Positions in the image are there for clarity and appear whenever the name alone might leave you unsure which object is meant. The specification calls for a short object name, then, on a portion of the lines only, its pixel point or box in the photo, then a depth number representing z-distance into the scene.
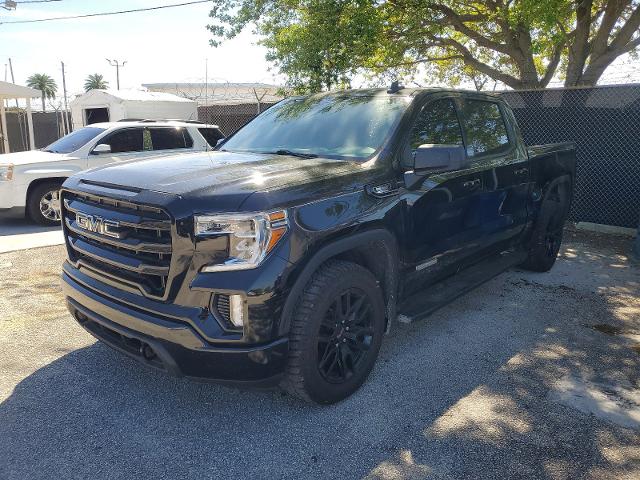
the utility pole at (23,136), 23.02
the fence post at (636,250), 6.73
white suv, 8.07
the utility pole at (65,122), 21.18
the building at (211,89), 25.91
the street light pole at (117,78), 53.25
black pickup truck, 2.54
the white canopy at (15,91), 15.34
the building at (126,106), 15.91
